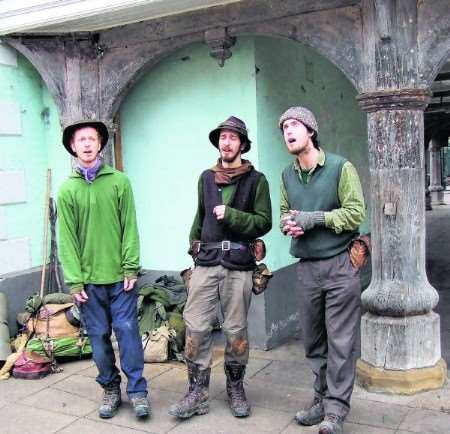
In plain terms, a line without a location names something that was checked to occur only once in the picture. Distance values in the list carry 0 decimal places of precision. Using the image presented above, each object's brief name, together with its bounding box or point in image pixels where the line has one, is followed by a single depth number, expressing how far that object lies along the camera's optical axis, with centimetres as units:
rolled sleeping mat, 505
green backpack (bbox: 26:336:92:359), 495
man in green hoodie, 384
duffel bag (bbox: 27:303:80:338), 523
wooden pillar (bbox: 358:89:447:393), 418
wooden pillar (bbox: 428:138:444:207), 2203
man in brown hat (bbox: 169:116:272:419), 382
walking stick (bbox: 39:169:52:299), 574
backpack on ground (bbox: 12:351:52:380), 476
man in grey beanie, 341
